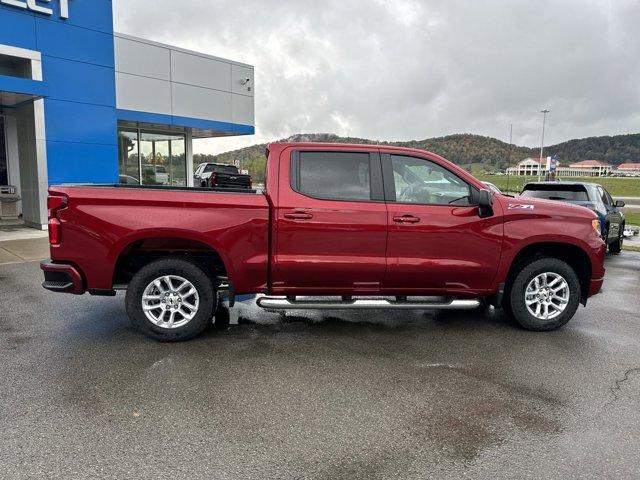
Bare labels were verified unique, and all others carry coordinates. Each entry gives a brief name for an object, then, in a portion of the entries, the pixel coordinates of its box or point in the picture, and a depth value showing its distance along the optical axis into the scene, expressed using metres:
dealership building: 12.59
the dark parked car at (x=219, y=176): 21.52
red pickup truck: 4.77
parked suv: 10.13
